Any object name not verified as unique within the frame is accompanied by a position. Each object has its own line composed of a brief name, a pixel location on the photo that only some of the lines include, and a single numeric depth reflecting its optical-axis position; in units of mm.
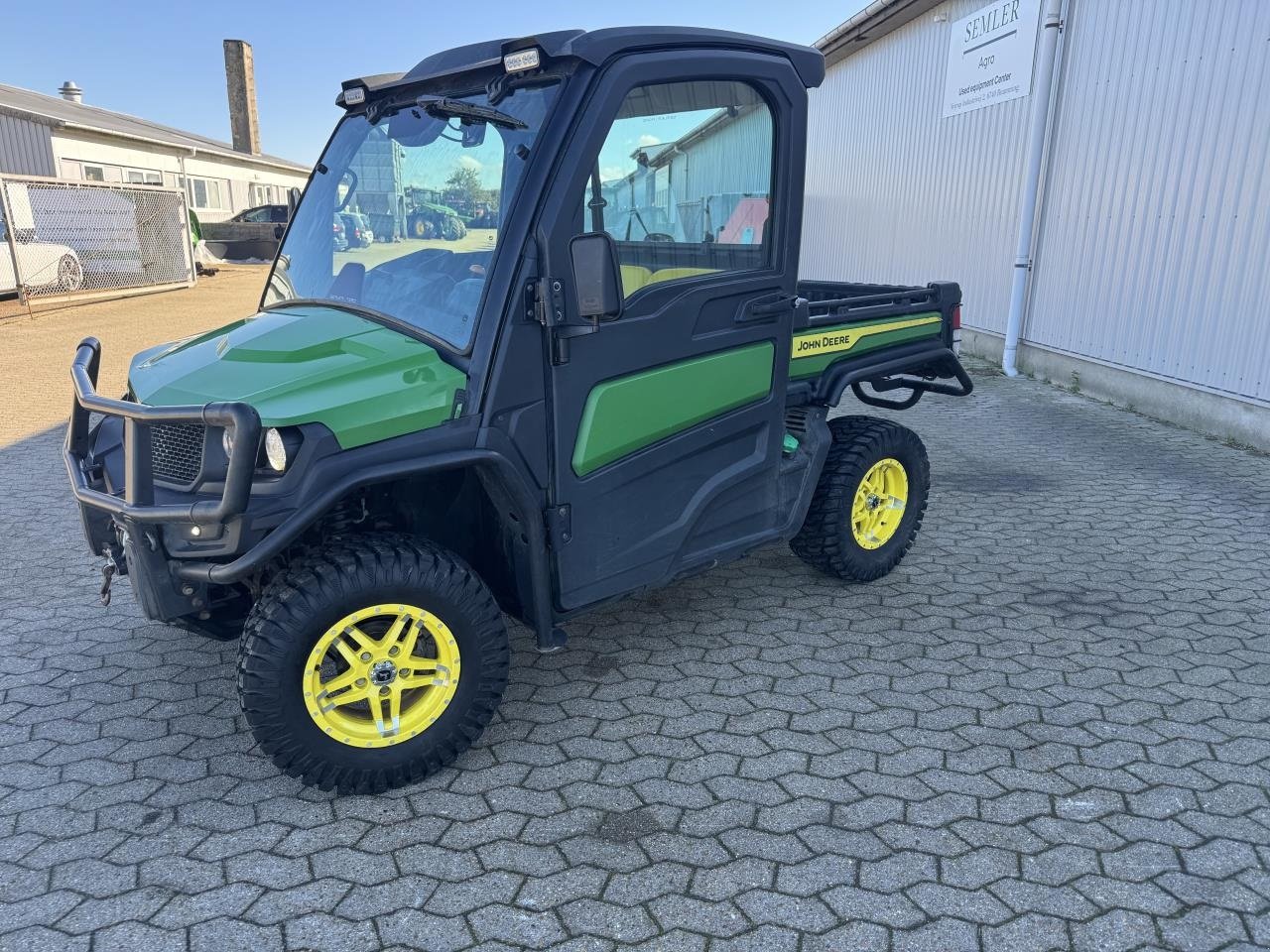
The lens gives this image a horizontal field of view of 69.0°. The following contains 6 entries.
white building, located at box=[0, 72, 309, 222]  20750
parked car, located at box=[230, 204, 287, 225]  27828
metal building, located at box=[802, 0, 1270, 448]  7246
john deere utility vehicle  2742
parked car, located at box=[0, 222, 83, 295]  14805
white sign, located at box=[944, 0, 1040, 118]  10031
